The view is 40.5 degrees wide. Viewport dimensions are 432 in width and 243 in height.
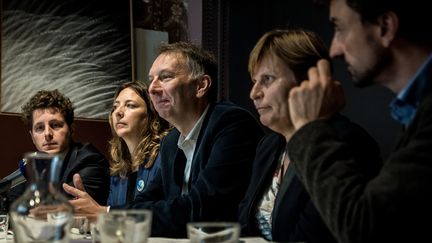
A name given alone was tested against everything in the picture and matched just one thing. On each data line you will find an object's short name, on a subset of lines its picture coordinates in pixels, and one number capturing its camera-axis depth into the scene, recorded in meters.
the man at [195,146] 1.86
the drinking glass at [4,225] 1.70
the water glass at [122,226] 1.02
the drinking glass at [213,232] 1.00
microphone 1.92
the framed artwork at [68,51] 3.30
